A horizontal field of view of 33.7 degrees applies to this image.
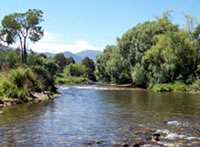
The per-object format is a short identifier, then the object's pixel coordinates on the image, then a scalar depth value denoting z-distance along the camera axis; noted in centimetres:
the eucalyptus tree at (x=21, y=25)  6191
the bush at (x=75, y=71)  16200
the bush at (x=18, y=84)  3584
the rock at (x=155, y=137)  1778
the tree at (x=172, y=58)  7175
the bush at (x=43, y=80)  4682
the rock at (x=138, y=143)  1635
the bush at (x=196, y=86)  6606
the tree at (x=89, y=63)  18608
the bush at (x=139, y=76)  7946
